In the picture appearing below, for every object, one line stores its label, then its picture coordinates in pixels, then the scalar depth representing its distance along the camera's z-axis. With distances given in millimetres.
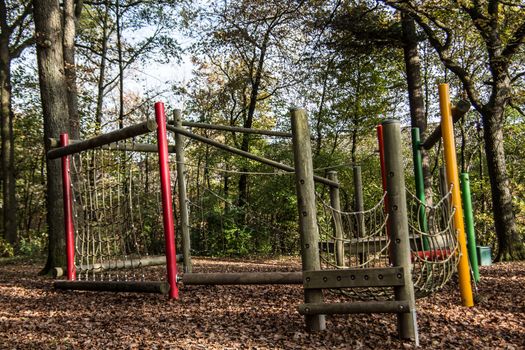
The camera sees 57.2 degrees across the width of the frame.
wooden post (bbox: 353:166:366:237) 7764
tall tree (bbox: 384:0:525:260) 8727
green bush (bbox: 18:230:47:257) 14305
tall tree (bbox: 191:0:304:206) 16047
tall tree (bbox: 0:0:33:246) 14086
